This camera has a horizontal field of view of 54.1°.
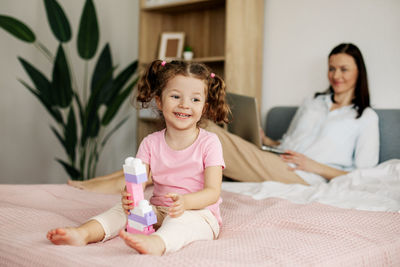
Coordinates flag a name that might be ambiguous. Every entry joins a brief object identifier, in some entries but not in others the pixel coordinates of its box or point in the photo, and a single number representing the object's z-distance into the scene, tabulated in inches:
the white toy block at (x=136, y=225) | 37.5
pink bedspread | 33.9
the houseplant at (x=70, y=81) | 96.6
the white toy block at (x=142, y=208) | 37.3
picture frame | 121.9
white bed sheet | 57.9
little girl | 40.4
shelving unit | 99.7
